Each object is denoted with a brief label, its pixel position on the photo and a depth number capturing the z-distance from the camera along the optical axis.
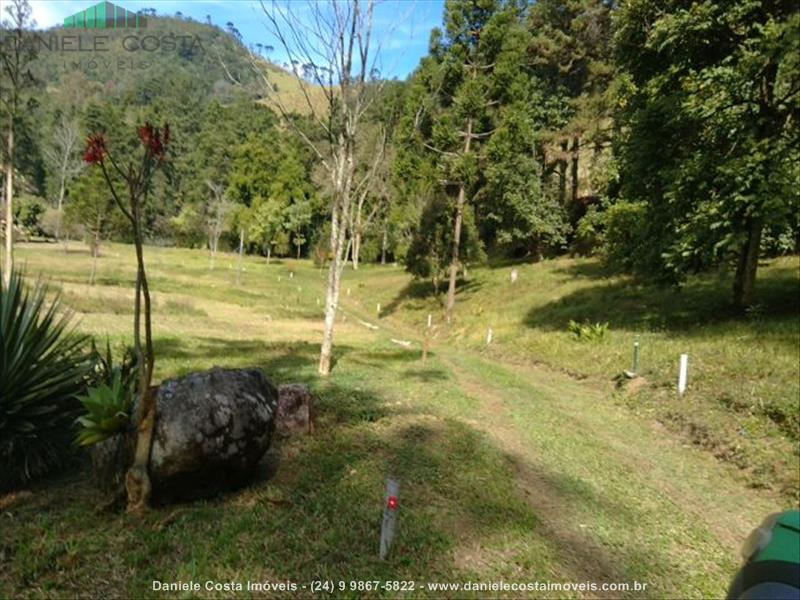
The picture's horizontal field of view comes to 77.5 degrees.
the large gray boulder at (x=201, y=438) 4.18
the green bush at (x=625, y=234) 14.94
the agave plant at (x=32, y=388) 4.77
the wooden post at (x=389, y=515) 3.70
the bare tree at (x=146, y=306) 4.02
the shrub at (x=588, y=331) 14.87
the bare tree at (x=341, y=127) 9.66
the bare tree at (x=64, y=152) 69.62
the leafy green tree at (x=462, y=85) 22.00
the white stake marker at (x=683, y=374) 10.04
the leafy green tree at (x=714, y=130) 10.62
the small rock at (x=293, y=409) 6.41
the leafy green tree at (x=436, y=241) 26.59
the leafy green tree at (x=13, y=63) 16.02
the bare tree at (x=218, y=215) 50.75
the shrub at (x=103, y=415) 4.14
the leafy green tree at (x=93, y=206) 33.11
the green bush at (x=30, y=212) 47.41
